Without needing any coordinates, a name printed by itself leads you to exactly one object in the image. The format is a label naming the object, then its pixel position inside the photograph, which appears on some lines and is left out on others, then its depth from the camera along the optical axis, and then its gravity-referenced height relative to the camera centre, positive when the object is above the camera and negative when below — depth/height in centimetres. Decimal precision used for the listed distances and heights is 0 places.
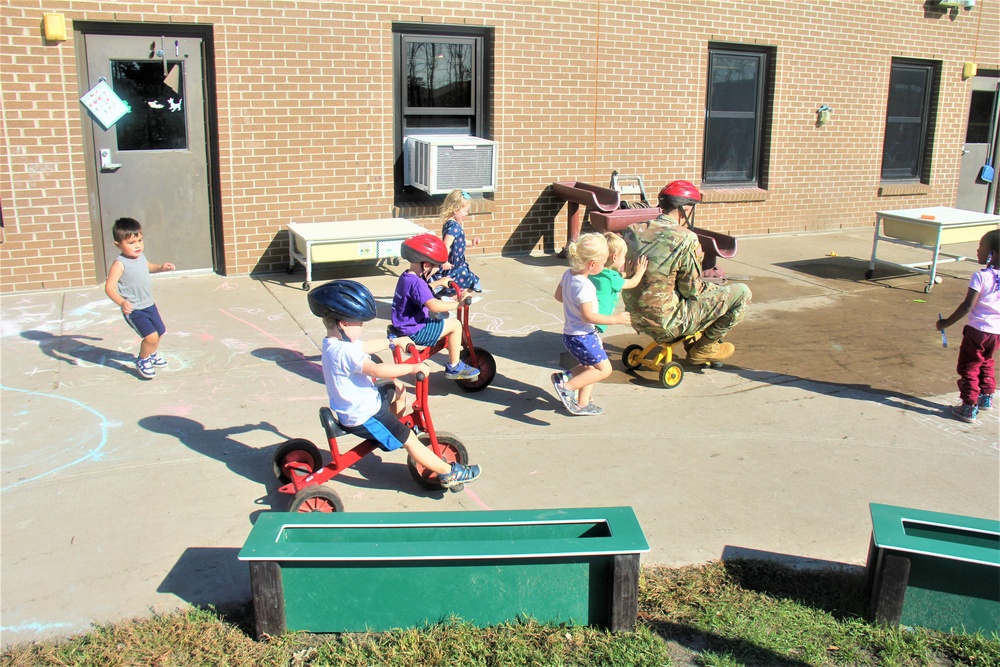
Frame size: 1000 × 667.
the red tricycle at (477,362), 646 -162
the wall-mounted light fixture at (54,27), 821 +94
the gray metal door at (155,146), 887 -15
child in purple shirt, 550 -102
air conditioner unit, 990 -30
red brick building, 870 +30
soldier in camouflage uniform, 643 -108
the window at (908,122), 1388 +33
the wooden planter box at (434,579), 350 -175
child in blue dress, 682 -76
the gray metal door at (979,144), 1491 +0
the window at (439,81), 1019 +64
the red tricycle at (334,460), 440 -172
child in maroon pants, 585 -125
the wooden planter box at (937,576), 358 -175
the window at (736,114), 1222 +36
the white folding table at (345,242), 895 -108
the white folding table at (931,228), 971 -94
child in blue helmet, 421 -112
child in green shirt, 596 -96
